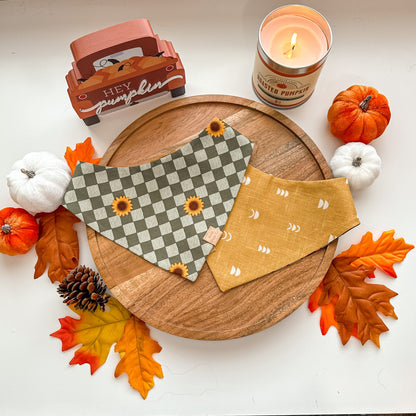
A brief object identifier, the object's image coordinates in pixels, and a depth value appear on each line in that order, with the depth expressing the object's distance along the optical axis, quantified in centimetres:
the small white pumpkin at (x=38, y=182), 73
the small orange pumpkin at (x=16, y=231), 75
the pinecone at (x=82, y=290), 72
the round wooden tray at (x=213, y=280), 74
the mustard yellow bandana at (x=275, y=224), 75
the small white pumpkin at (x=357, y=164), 77
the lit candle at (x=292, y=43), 74
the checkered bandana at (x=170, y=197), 76
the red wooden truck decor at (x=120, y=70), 67
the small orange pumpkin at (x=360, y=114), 77
